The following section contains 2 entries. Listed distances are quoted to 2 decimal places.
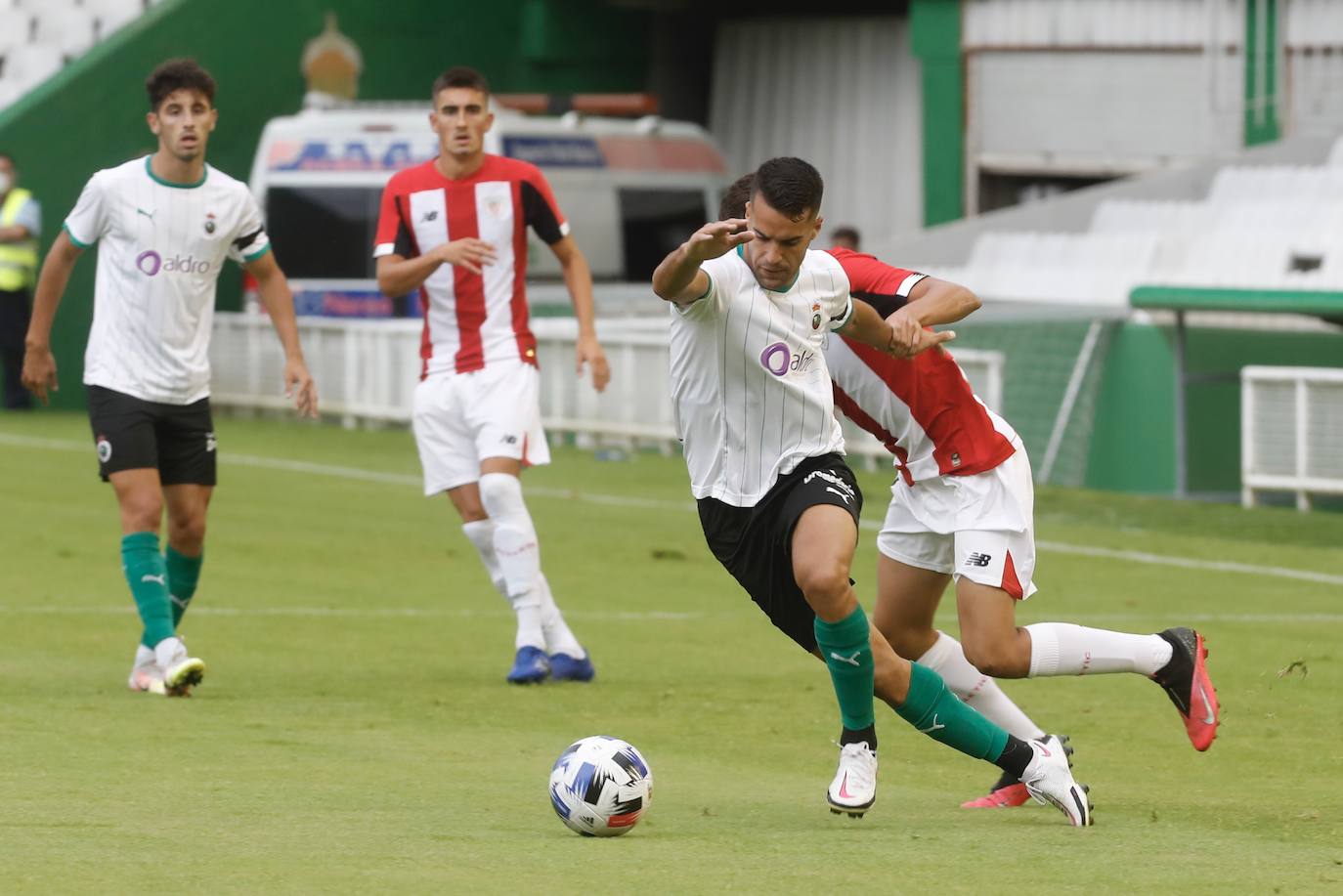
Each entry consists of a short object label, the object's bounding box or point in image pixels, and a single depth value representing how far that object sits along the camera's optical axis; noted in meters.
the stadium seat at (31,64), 54.47
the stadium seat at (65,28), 55.22
